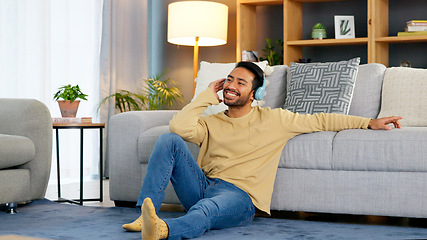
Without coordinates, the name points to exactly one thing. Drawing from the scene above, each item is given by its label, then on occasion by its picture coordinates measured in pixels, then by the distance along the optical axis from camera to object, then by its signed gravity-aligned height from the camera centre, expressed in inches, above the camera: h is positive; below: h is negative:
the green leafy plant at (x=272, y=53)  195.8 +26.0
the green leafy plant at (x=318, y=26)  190.5 +33.8
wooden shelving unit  179.2 +31.7
